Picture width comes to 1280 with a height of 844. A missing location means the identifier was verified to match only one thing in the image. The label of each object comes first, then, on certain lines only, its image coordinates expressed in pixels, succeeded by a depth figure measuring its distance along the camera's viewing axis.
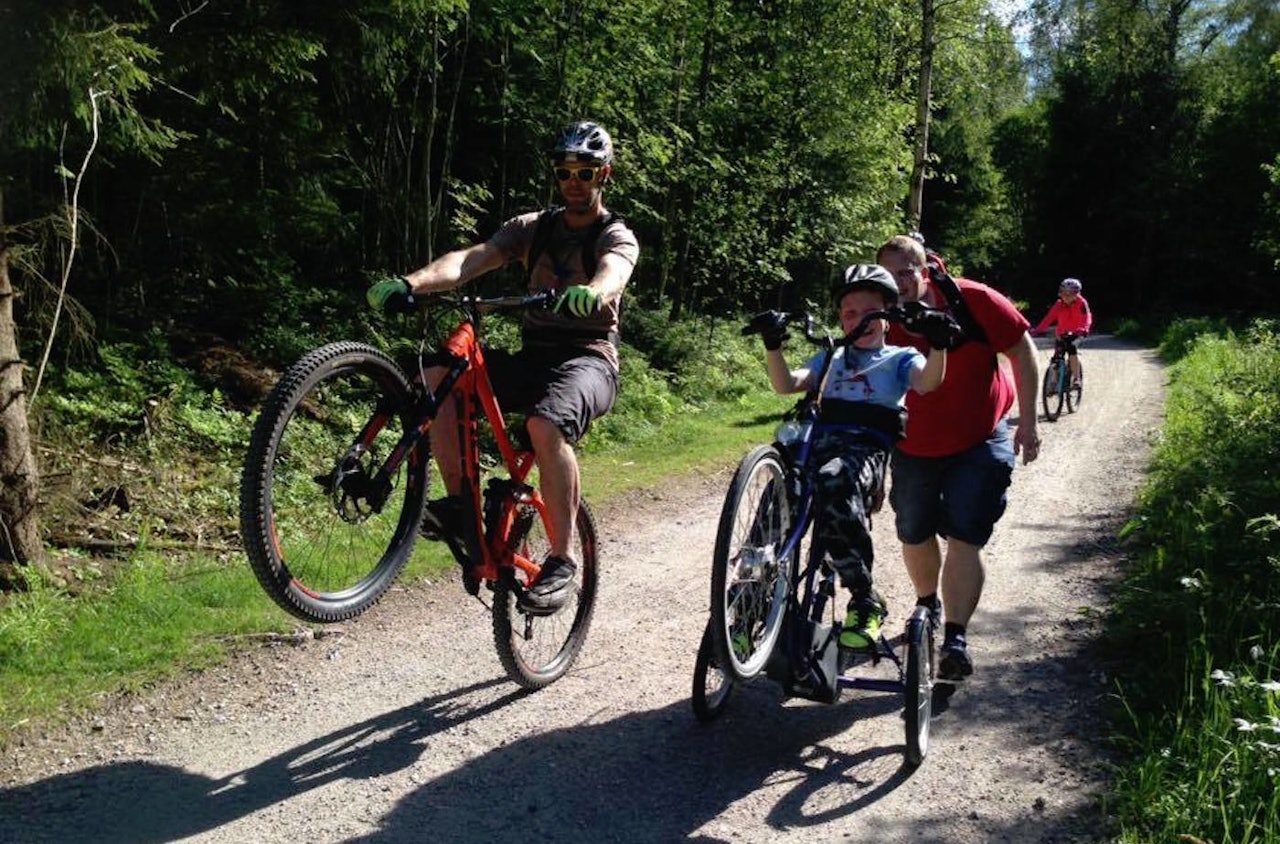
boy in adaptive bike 3.92
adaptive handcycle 3.58
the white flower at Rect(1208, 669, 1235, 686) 3.58
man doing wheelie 4.14
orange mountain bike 3.55
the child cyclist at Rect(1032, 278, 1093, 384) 14.59
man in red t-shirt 4.56
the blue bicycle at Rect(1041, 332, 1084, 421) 14.16
